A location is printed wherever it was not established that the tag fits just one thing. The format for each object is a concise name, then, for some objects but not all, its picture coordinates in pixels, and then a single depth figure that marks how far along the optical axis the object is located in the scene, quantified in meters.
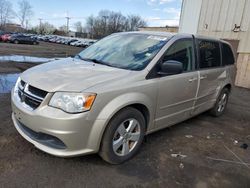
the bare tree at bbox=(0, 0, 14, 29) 65.66
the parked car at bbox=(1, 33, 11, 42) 27.73
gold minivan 2.16
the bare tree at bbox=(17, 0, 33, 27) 73.37
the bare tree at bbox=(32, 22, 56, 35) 77.28
